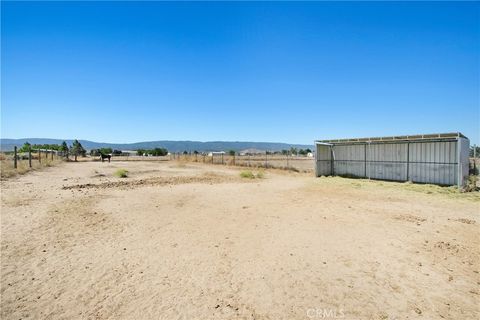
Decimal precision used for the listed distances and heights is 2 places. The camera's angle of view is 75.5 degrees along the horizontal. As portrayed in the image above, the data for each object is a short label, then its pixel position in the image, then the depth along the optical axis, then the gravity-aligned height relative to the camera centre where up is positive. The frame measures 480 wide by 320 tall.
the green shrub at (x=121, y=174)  21.22 -1.65
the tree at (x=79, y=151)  66.68 -0.19
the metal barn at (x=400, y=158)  16.94 -0.55
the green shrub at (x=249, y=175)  22.28 -1.87
